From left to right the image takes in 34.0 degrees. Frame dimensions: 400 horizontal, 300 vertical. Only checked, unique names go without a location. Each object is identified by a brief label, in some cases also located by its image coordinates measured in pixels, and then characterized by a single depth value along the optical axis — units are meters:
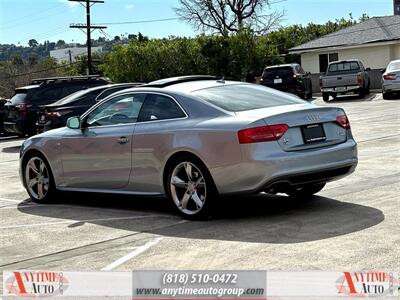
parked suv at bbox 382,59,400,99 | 25.88
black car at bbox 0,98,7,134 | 22.01
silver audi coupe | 6.65
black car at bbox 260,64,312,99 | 28.70
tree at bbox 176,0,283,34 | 61.00
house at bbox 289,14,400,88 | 37.25
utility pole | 48.98
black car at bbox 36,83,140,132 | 15.06
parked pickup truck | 28.31
